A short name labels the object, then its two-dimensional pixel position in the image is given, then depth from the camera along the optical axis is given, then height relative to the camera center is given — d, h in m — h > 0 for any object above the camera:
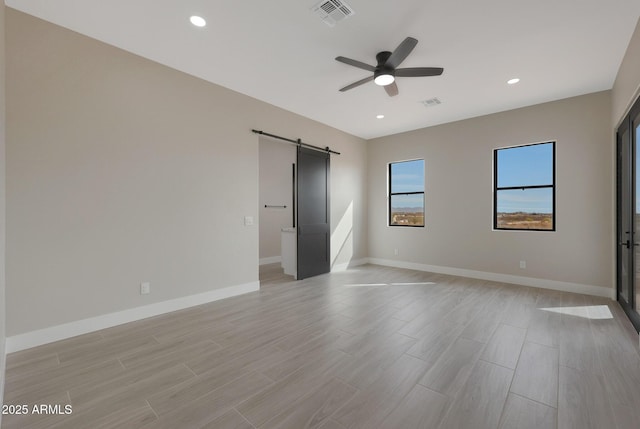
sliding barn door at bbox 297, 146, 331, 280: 5.04 +0.01
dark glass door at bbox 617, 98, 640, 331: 2.87 -0.03
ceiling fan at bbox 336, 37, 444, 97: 2.78 +1.57
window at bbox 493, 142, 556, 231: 4.44 +0.45
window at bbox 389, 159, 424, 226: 5.88 +0.46
